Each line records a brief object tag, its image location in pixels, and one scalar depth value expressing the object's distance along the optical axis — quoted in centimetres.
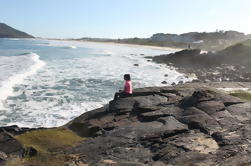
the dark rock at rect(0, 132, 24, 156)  944
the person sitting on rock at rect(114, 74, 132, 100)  1478
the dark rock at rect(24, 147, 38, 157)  923
